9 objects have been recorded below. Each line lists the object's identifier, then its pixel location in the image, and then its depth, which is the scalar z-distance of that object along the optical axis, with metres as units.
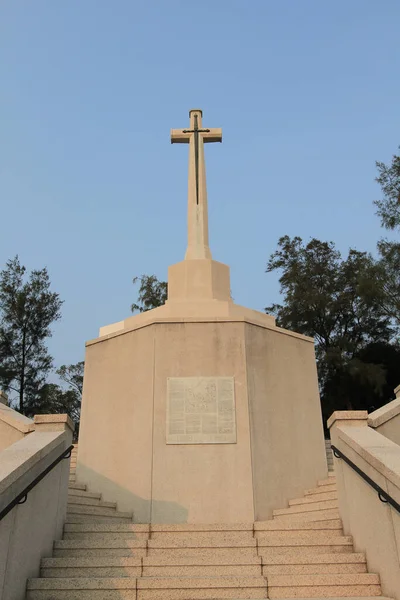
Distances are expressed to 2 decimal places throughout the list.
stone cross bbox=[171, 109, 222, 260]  11.92
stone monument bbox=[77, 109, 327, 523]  8.83
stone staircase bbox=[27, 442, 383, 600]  5.00
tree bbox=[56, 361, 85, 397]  30.43
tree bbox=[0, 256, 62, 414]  25.77
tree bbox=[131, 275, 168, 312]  29.73
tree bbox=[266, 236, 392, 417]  27.00
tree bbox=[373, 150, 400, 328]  21.81
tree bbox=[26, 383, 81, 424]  25.55
